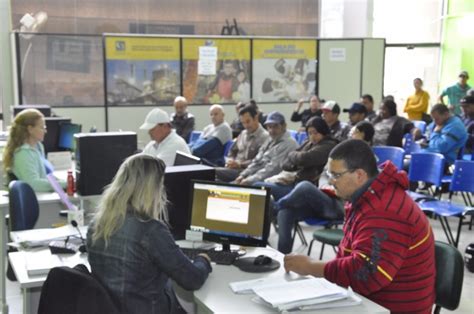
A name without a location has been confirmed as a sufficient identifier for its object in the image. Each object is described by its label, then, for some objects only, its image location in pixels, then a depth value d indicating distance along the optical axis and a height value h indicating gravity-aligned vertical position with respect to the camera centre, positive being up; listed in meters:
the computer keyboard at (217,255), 2.82 -0.93
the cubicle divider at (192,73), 8.70 -0.07
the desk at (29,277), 2.67 -0.99
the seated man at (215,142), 6.80 -0.86
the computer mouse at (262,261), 2.77 -0.91
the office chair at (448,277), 2.55 -0.91
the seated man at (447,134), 6.28 -0.66
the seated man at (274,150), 5.47 -0.76
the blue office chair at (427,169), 5.43 -0.93
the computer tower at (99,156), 3.93 -0.61
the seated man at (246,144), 5.93 -0.78
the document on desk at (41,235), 3.15 -0.95
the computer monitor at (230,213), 2.92 -0.73
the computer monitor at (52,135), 6.20 -0.74
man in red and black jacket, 2.20 -0.65
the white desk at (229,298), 2.24 -0.94
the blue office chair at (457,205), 4.87 -1.14
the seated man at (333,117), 6.81 -0.54
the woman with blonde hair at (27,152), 4.26 -0.64
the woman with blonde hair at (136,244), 2.29 -0.70
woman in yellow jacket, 10.52 -0.55
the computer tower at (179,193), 3.16 -0.68
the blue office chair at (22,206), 3.58 -0.88
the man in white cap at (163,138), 4.82 -0.59
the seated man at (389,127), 6.91 -0.66
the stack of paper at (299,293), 2.22 -0.89
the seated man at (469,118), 7.16 -0.56
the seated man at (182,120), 8.00 -0.71
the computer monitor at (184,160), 3.68 -0.60
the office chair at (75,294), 2.08 -0.82
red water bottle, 4.09 -0.83
